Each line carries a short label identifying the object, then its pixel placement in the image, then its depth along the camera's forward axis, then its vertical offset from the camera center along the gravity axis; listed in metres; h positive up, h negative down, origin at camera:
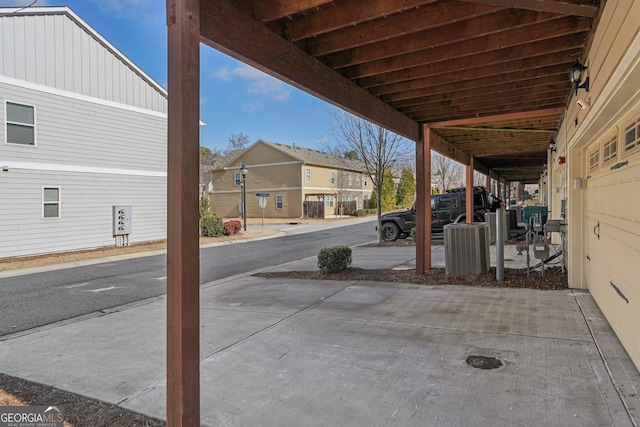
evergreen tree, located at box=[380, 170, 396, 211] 34.31 +1.18
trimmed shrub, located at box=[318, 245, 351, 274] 7.89 -1.00
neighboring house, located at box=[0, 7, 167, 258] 11.46 +2.41
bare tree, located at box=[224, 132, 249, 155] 55.06 +9.50
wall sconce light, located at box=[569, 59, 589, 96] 4.14 +1.39
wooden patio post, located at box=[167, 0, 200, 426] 2.21 -0.04
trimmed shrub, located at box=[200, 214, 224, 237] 17.81 -0.75
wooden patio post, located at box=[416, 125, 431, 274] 7.63 +0.18
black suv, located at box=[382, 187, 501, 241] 13.77 -0.17
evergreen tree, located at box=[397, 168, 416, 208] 37.56 +1.89
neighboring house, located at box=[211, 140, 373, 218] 32.62 +2.46
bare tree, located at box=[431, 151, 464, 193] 33.67 +3.67
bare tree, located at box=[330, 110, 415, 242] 14.43 +2.46
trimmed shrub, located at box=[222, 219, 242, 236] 18.77 -0.85
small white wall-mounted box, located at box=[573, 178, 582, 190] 5.75 +0.34
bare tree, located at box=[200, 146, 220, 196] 45.75 +5.74
